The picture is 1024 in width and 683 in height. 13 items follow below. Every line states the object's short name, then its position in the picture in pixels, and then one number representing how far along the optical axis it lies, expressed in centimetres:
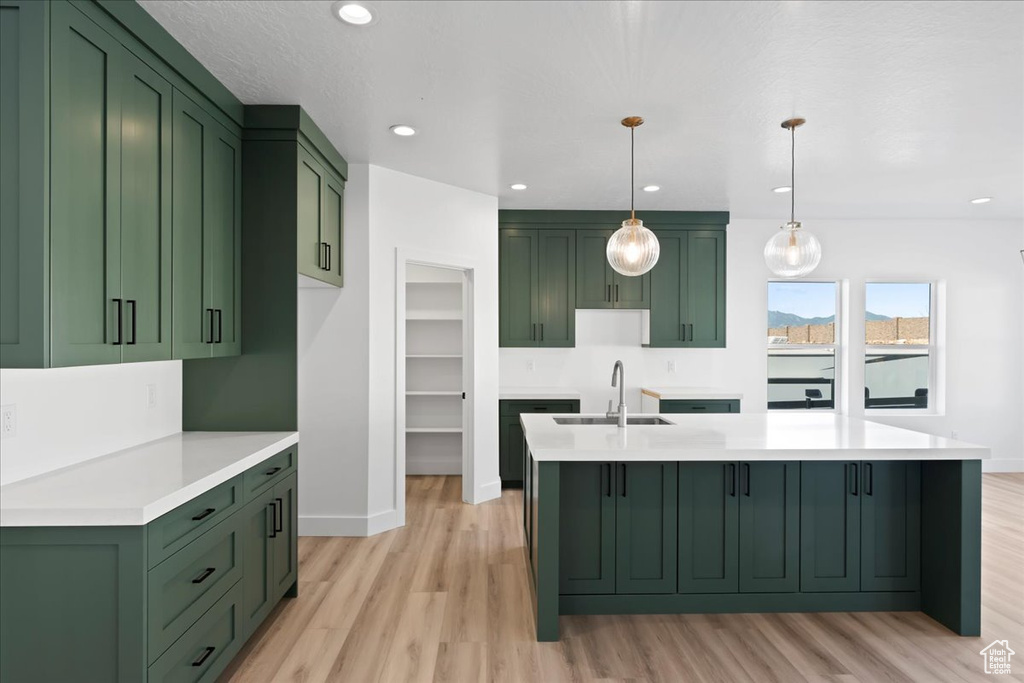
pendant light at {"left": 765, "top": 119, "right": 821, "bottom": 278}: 318
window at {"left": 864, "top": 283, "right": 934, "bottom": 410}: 606
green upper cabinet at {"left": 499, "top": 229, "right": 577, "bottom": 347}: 555
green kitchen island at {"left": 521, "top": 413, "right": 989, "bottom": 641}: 291
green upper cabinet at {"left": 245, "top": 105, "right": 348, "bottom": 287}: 301
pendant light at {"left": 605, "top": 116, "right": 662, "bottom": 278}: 314
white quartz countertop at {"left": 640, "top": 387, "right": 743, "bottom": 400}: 532
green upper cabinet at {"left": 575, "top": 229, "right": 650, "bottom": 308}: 559
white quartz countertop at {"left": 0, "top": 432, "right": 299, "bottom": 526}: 167
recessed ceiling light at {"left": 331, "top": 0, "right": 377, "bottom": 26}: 210
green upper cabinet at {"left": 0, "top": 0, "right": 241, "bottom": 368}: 167
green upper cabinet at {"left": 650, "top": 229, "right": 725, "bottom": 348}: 562
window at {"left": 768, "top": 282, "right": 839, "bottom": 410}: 604
